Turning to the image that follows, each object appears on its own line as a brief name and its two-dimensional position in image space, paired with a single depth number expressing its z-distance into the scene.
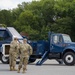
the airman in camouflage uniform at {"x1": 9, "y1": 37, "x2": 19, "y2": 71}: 20.18
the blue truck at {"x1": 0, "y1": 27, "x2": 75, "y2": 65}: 27.02
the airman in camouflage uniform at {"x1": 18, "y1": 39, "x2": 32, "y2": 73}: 18.81
